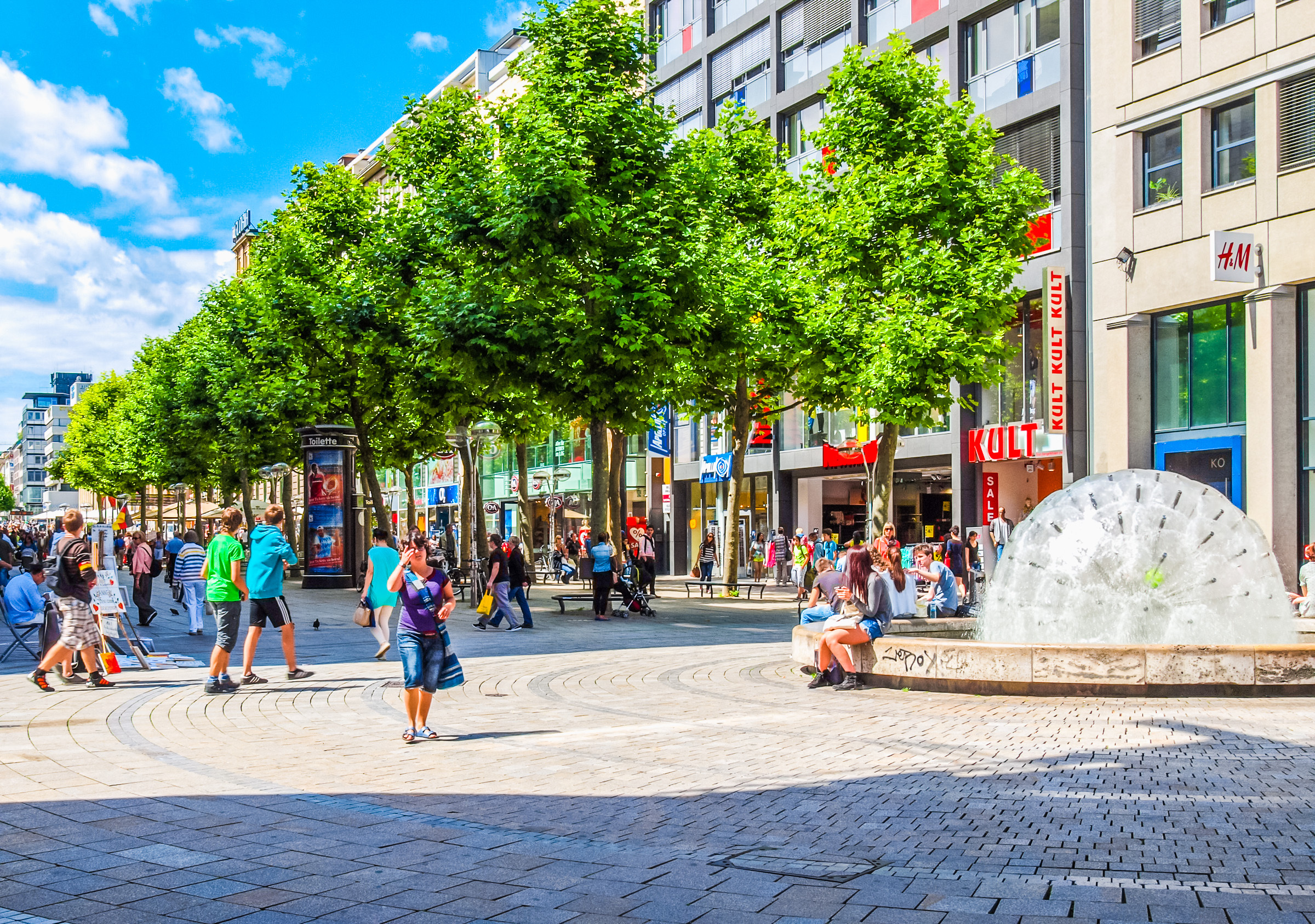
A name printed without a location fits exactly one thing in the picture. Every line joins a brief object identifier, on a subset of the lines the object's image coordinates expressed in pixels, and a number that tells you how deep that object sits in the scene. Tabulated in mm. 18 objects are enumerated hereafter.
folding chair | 15070
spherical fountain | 11086
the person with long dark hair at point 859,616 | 12258
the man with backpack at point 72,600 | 12195
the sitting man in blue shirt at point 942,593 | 17453
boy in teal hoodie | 12719
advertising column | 32531
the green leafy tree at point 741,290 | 24266
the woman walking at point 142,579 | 21531
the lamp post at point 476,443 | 26488
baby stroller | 24141
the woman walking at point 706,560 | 35938
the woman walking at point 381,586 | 15547
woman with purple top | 9305
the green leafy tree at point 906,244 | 23922
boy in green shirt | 12086
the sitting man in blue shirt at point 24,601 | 14867
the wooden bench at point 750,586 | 28234
